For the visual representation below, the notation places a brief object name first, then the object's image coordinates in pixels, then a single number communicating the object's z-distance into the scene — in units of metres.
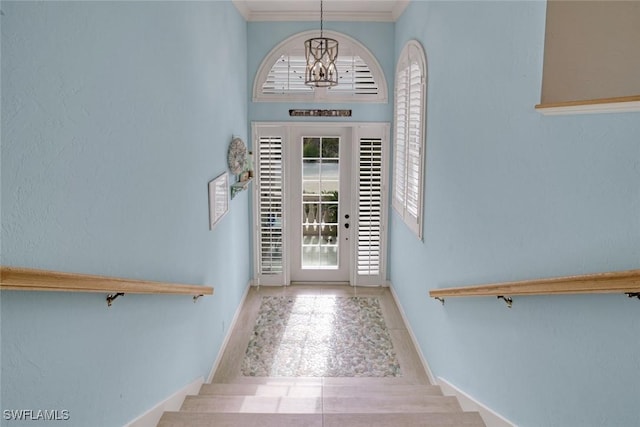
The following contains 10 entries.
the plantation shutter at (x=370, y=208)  6.52
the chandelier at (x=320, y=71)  4.55
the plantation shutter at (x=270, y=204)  6.52
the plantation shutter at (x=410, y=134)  4.54
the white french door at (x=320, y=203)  6.52
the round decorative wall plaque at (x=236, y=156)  5.01
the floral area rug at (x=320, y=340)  4.59
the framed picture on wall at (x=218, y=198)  4.10
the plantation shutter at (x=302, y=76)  6.32
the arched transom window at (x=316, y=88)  6.27
